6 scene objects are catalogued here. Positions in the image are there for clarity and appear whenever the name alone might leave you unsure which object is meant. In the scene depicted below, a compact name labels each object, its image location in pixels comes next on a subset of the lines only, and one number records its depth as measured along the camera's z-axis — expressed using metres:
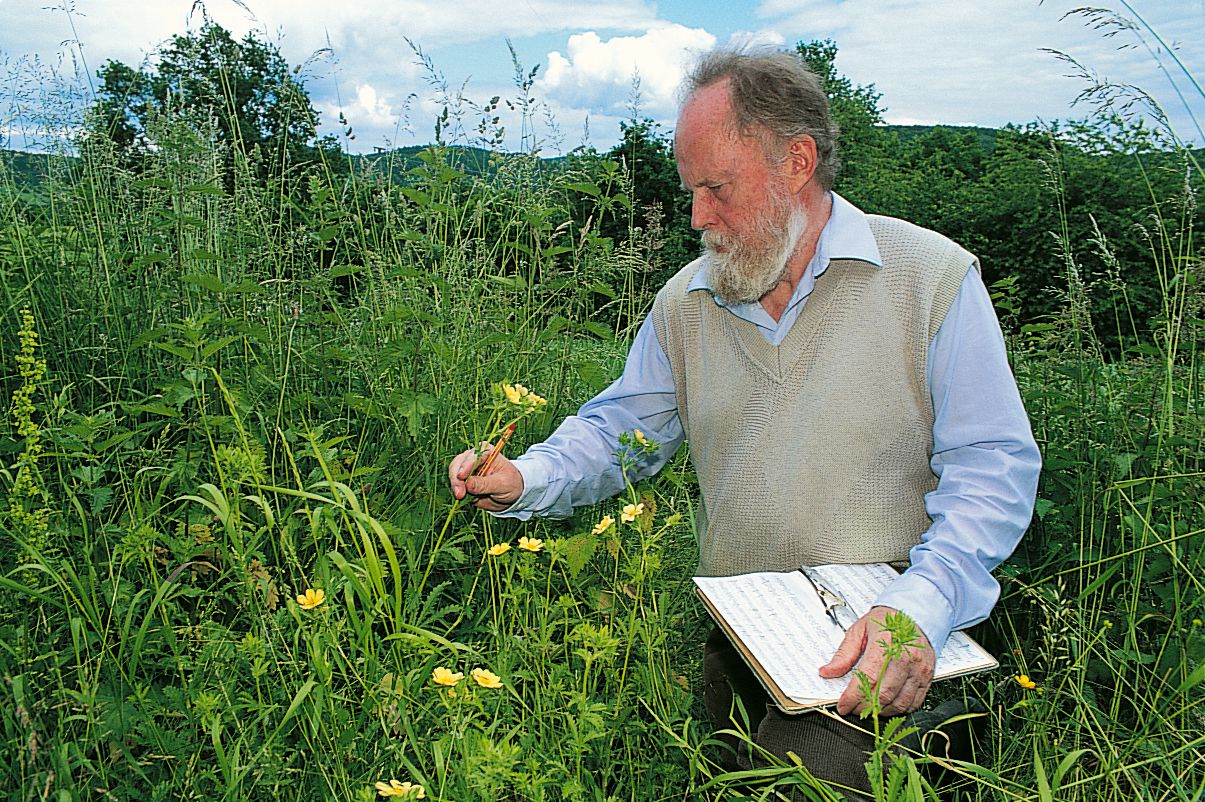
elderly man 1.97
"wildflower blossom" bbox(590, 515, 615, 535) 1.72
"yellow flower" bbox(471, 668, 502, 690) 1.44
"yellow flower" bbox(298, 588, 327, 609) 1.55
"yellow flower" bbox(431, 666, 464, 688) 1.38
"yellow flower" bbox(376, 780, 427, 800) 1.27
